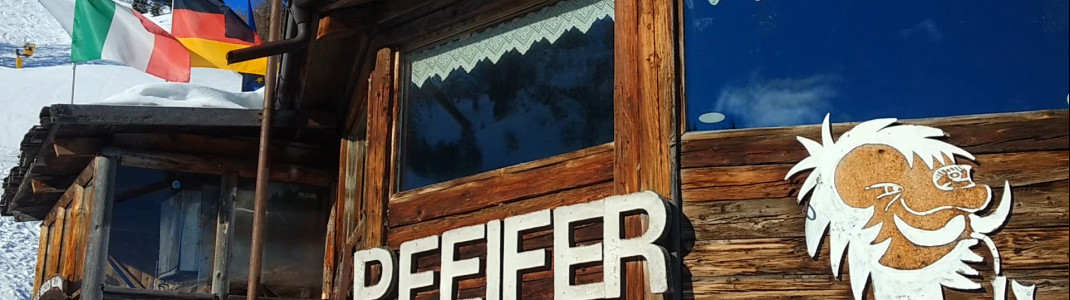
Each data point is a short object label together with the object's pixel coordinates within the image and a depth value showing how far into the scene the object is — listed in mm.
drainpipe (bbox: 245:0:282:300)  8906
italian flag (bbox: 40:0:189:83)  10727
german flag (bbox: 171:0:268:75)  11211
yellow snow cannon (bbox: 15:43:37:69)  46562
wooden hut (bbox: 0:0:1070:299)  5188
